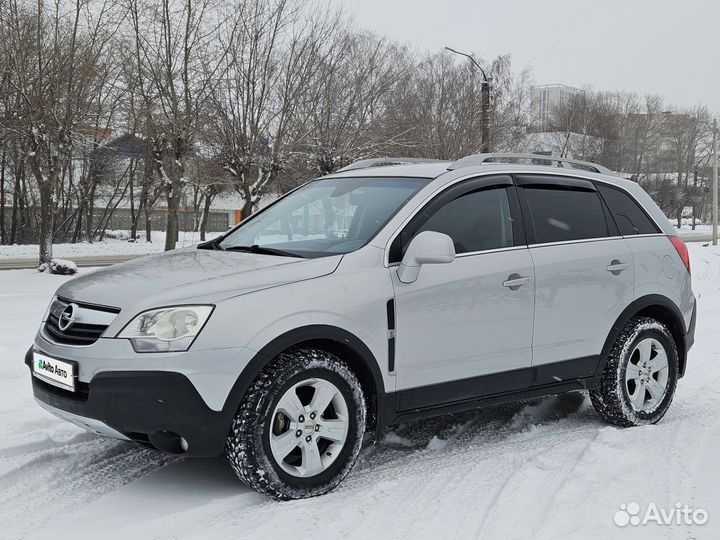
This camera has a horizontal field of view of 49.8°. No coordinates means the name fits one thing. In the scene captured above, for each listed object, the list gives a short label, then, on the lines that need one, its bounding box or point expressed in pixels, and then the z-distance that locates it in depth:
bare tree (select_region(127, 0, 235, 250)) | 19.05
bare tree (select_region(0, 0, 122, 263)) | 18.34
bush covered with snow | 18.61
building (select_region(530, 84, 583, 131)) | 42.67
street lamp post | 19.27
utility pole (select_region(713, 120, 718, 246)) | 40.50
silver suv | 3.59
